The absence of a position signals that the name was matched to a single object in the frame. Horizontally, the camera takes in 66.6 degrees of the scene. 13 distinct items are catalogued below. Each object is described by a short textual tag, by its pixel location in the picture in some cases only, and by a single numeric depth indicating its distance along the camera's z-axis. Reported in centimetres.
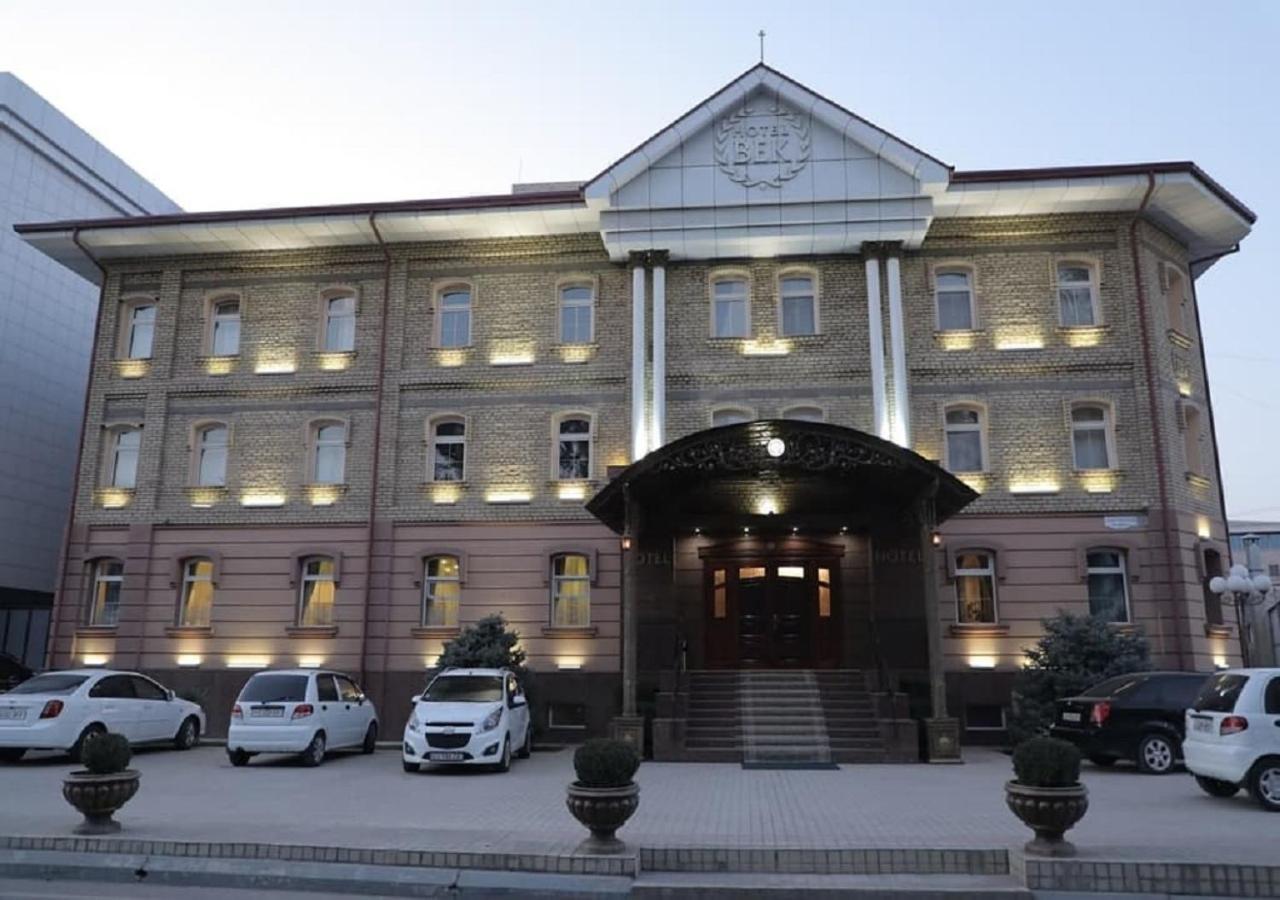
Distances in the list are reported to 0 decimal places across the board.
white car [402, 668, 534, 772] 1511
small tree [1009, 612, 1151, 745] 1725
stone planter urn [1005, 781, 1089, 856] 813
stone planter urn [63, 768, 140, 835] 938
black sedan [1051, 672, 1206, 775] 1486
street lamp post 1830
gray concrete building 2741
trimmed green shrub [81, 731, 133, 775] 955
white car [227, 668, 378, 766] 1589
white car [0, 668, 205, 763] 1513
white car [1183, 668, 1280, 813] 1134
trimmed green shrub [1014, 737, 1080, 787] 824
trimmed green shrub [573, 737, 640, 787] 859
